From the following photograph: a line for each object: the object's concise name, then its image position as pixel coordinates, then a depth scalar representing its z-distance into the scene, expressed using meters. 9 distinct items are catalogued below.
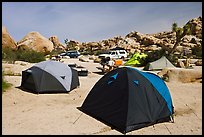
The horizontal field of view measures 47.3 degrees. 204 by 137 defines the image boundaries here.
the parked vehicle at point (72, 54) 43.66
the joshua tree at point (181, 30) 32.06
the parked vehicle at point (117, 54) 36.55
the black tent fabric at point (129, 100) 5.89
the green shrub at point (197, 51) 37.87
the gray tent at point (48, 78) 9.86
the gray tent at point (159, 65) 19.09
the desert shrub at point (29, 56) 25.53
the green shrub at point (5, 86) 9.77
